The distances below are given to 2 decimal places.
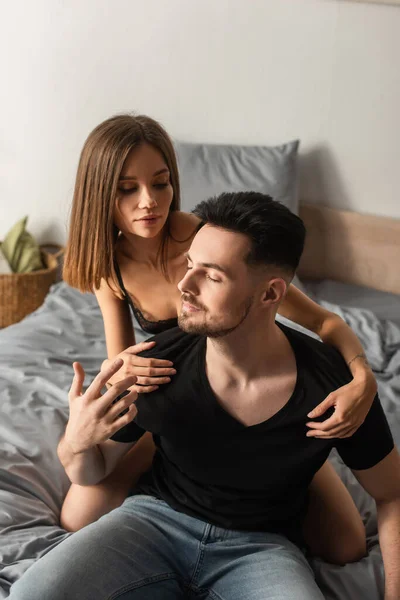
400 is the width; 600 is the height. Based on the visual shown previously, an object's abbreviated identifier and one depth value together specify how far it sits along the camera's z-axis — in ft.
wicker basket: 9.63
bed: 4.54
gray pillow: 8.82
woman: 4.36
